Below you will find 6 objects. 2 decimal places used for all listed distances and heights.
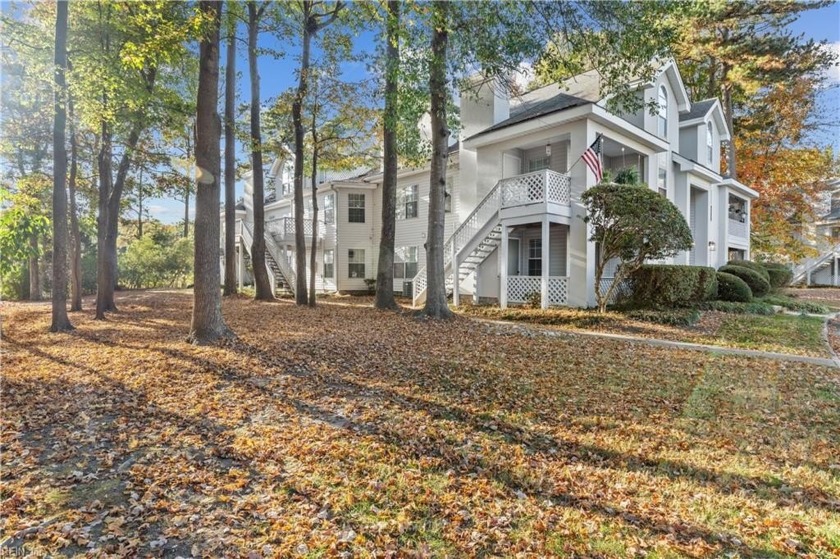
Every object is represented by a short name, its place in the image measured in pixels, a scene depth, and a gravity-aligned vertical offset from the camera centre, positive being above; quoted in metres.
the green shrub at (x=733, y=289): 16.86 -0.25
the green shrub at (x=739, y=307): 15.17 -0.84
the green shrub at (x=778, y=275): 22.66 +0.37
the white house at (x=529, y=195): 14.38 +3.41
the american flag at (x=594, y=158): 13.23 +3.56
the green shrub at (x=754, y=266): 20.49 +0.77
